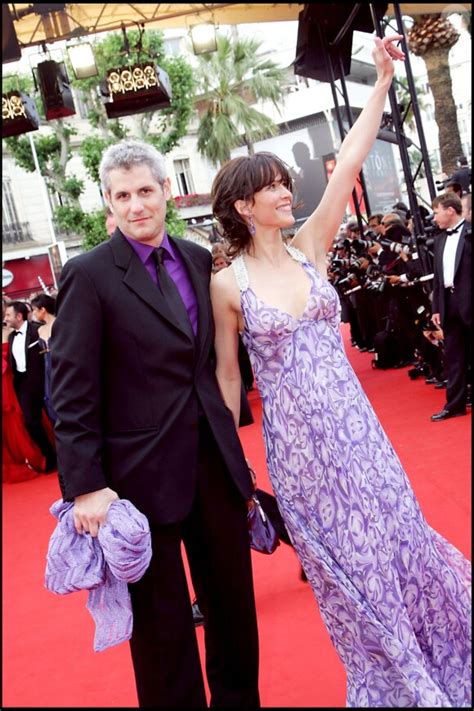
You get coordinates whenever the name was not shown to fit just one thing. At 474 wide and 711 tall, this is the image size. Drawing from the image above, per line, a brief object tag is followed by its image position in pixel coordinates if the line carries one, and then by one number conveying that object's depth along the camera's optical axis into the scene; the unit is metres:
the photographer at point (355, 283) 10.66
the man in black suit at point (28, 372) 8.23
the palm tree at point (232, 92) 30.84
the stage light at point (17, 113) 10.62
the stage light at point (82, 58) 11.77
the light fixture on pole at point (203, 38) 11.48
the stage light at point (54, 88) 10.79
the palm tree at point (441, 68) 12.10
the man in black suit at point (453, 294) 6.59
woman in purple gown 2.44
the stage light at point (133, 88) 10.96
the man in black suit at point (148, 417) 2.17
